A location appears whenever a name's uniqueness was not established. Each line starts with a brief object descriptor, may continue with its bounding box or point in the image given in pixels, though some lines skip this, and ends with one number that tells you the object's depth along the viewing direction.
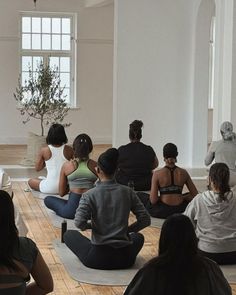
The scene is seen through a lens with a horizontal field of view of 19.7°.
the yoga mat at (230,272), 4.58
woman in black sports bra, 6.21
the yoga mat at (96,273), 4.51
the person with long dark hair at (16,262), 2.49
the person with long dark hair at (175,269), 2.51
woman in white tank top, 7.32
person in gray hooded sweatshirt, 4.75
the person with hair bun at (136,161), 7.61
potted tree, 10.80
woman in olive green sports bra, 6.19
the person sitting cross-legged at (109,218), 4.60
